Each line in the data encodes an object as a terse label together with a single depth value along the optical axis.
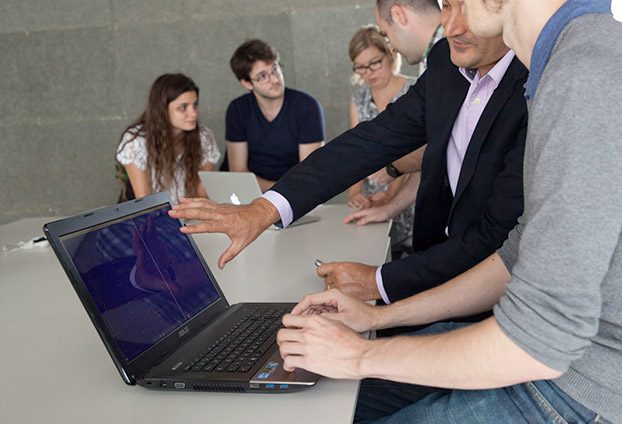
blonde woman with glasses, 3.33
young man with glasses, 4.08
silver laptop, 2.61
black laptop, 1.06
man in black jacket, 1.45
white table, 0.99
